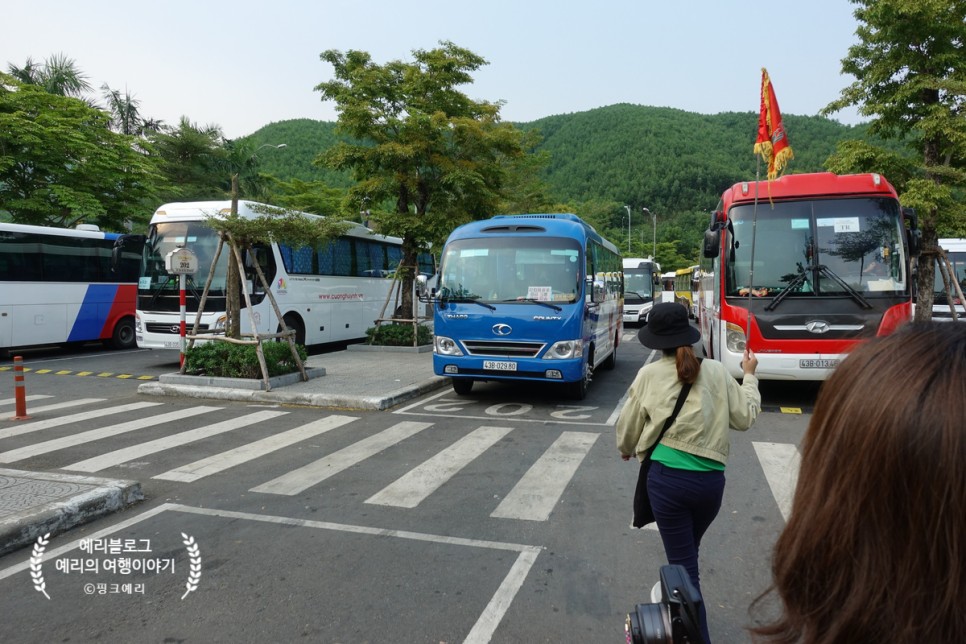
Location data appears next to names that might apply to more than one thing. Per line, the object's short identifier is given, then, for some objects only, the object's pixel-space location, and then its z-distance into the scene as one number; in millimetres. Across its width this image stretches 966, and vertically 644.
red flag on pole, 5980
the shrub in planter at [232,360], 10938
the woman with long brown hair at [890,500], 915
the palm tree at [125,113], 34938
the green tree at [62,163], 18781
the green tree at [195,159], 35344
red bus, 9188
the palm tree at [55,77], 25348
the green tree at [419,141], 16141
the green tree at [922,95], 13250
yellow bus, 33031
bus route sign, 11672
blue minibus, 9719
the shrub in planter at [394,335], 17219
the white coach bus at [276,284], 14000
